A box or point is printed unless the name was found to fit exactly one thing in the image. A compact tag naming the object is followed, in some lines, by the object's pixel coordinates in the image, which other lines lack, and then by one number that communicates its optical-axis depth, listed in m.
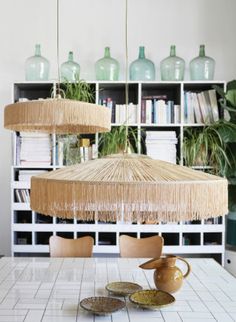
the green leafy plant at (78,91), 3.32
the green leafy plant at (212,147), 3.22
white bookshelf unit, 3.38
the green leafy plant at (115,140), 3.31
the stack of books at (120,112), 3.45
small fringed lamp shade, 1.65
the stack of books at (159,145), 3.42
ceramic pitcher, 1.82
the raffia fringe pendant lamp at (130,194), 1.09
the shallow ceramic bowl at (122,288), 1.83
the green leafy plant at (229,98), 3.23
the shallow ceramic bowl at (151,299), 1.65
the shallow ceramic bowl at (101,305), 1.60
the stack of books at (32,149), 3.41
